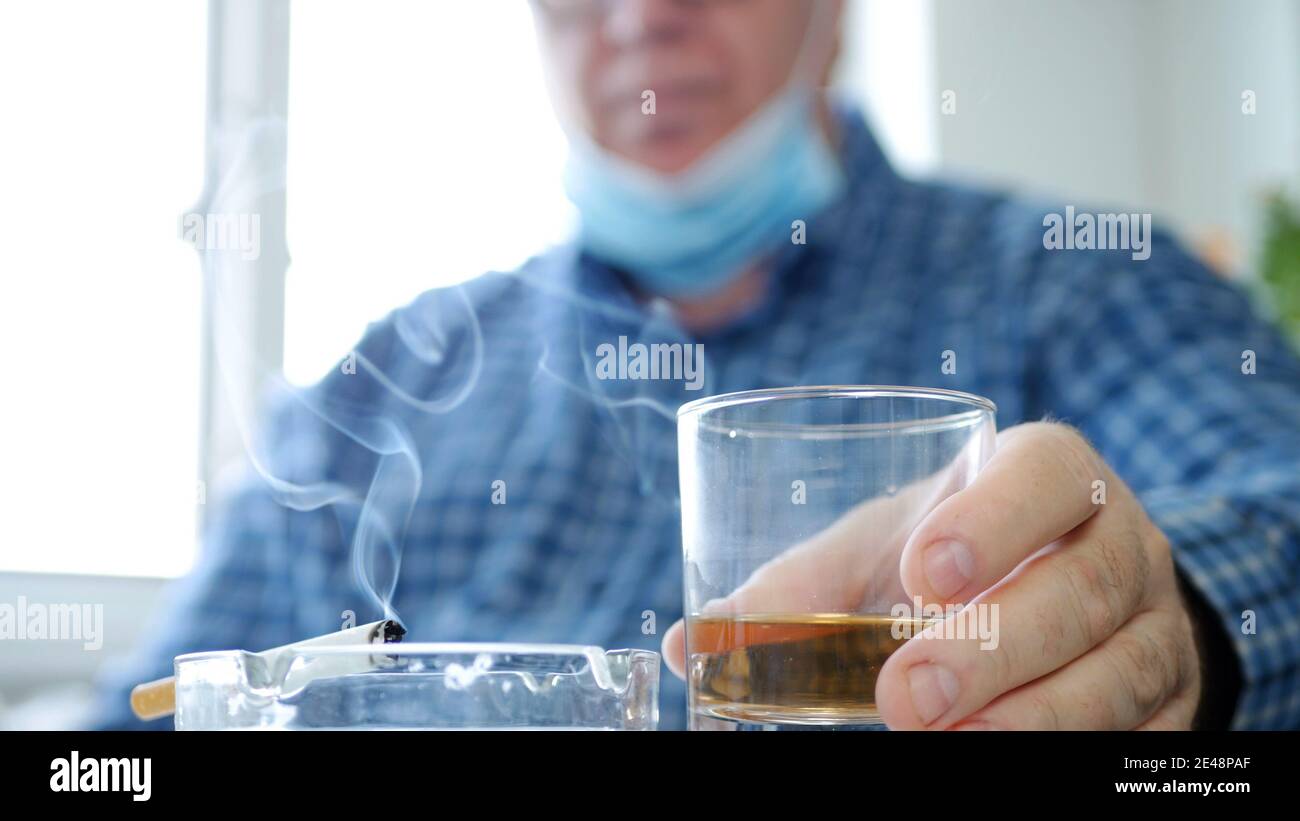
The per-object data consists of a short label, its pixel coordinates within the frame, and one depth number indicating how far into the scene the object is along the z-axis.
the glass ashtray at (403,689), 0.29
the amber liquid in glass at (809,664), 0.30
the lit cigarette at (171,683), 0.32
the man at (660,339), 0.79
